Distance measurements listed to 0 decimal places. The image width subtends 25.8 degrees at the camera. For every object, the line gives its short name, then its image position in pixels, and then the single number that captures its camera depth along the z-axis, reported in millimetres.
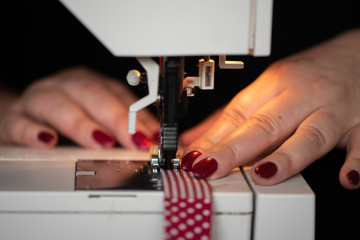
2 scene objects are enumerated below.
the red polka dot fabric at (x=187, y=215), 448
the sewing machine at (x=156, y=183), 445
